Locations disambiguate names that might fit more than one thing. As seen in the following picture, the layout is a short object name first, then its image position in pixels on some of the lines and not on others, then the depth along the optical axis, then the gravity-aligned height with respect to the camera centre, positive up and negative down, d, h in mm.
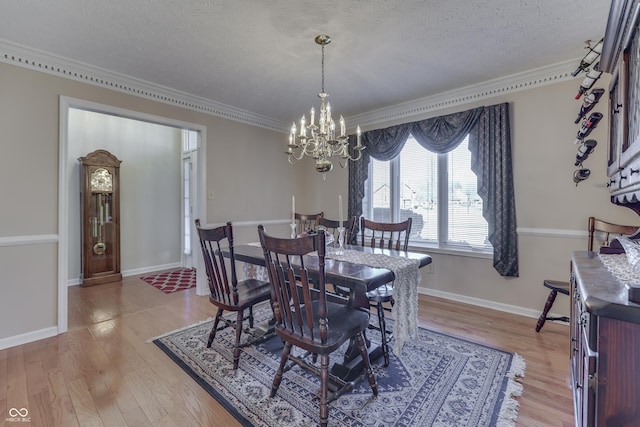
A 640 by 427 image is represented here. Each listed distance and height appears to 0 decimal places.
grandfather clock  4184 +11
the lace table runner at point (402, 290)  1937 -509
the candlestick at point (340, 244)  2400 -255
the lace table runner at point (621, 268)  1047 -228
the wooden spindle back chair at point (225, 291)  2076 -582
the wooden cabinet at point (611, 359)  783 -404
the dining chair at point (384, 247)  2170 -345
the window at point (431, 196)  3418 +245
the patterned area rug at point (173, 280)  4137 -964
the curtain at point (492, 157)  3051 +614
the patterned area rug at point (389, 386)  1630 -1105
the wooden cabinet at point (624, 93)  1263 +612
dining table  1753 -380
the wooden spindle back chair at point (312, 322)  1524 -635
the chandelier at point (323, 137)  2318 +641
